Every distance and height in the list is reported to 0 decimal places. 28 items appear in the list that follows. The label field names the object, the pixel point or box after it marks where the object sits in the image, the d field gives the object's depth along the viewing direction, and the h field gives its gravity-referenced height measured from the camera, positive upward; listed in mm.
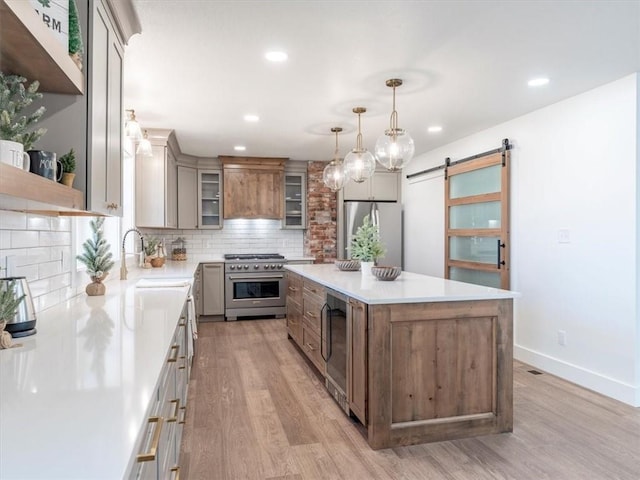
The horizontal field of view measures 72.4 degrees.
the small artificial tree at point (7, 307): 1434 -240
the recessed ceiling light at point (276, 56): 2805 +1185
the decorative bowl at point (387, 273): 3289 -263
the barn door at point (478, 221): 4516 +199
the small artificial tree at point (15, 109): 1271 +395
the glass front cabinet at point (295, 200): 6762 +579
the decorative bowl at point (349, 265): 4152 -257
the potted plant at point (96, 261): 2691 -147
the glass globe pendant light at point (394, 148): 3160 +652
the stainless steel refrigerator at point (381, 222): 6430 +242
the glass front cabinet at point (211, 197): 6469 +604
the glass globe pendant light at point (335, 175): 4355 +633
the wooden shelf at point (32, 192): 1099 +135
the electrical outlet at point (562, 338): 3787 -865
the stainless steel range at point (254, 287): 6203 -702
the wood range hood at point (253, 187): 6418 +761
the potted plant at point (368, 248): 3619 -82
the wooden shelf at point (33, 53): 1150 +576
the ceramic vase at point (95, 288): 2695 -312
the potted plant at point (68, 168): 1666 +270
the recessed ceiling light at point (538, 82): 3291 +1202
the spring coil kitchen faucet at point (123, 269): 3664 -264
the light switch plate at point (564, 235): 3756 +27
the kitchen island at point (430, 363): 2490 -737
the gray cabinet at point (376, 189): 6672 +755
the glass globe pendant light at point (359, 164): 3781 +641
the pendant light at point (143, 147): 3613 +750
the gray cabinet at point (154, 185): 4926 +603
